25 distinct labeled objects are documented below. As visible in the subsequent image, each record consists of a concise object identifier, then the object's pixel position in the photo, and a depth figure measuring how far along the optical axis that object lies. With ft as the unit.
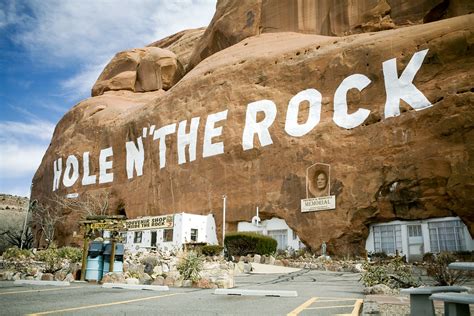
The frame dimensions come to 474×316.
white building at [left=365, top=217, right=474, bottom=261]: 81.97
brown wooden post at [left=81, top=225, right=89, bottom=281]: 45.57
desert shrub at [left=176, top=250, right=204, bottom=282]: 41.70
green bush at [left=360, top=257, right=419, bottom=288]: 36.96
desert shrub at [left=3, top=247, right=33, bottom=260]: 93.82
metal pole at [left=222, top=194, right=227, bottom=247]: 113.38
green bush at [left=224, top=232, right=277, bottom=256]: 93.61
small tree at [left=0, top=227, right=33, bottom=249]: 184.34
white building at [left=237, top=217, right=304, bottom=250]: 102.17
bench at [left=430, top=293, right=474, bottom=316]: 13.55
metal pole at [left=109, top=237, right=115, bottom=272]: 45.78
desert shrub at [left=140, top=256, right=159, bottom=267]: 52.68
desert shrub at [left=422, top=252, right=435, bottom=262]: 79.20
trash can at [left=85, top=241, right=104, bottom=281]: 44.60
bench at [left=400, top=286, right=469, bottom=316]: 17.44
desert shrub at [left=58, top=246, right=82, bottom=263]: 57.21
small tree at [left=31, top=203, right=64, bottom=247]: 168.35
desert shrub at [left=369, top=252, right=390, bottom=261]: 83.15
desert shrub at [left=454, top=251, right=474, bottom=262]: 74.25
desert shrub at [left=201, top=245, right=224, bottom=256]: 96.78
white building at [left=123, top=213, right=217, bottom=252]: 116.06
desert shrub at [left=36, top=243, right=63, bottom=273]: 49.68
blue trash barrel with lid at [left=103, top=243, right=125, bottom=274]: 46.11
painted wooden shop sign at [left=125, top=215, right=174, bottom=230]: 120.98
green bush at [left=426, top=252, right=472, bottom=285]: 32.80
